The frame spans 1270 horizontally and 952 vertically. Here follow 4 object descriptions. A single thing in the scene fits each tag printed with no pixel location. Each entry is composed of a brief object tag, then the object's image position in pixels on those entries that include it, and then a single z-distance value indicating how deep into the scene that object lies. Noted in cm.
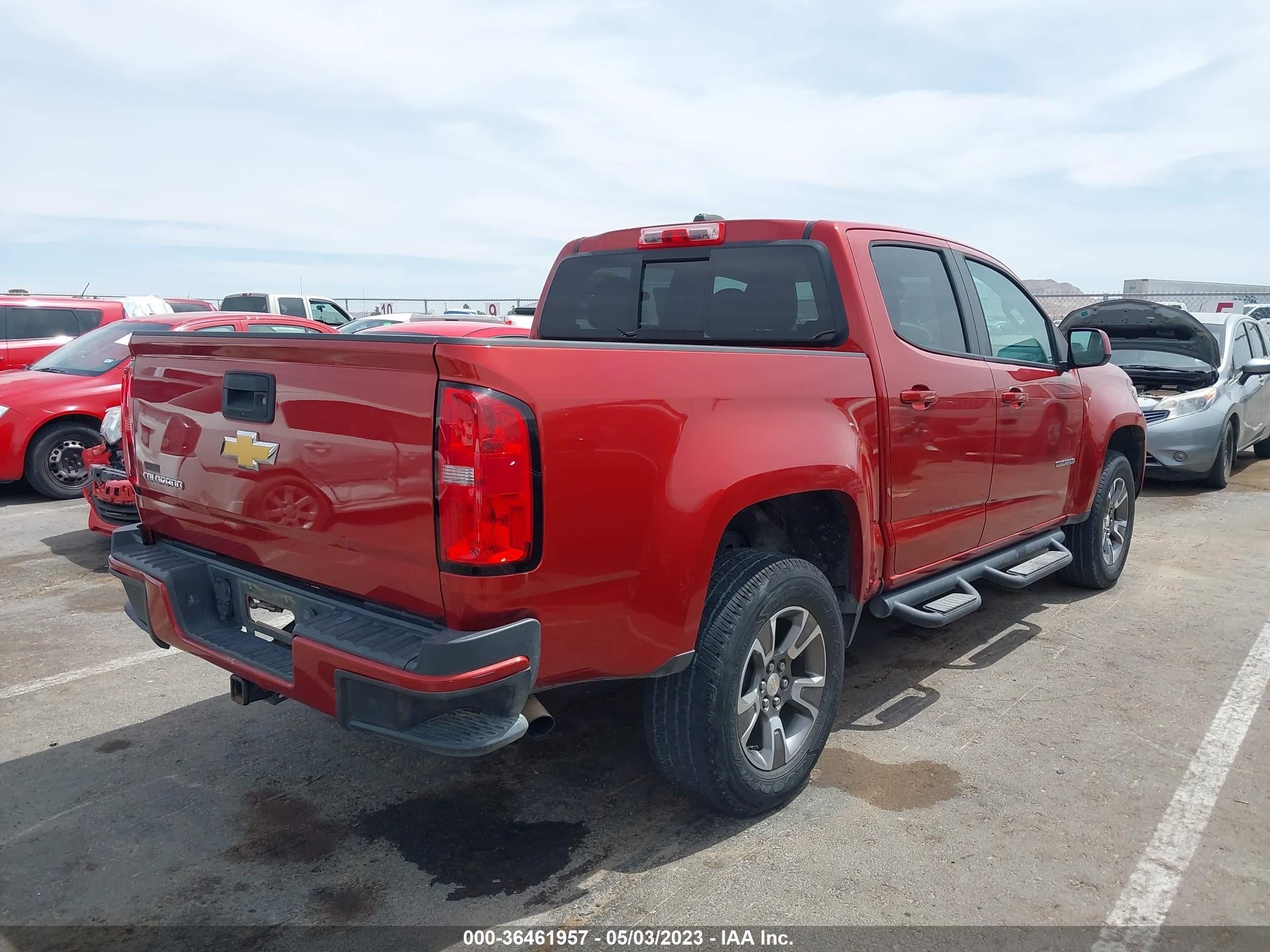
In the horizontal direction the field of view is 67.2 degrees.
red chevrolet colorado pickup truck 241
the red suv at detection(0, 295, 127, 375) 1117
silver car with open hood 897
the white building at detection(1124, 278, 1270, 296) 2684
